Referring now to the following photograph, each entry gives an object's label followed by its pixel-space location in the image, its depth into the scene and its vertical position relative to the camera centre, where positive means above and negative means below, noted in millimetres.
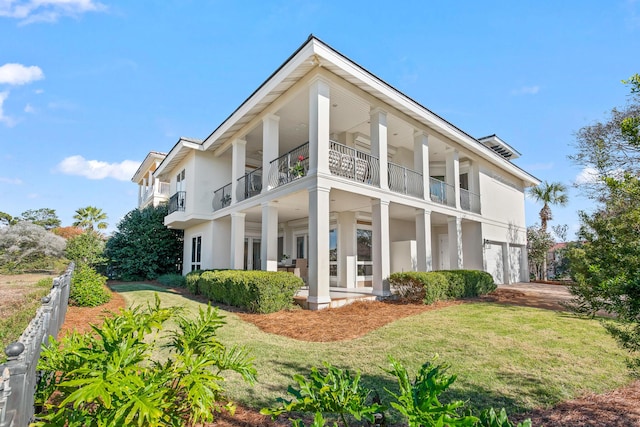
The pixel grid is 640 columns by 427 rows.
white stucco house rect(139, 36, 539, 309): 9734 +2795
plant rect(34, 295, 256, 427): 2016 -831
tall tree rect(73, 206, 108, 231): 34500 +4146
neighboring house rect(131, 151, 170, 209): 22328 +5546
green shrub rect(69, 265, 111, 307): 9469 -967
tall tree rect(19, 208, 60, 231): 39800 +4926
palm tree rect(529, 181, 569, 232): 24922 +4527
